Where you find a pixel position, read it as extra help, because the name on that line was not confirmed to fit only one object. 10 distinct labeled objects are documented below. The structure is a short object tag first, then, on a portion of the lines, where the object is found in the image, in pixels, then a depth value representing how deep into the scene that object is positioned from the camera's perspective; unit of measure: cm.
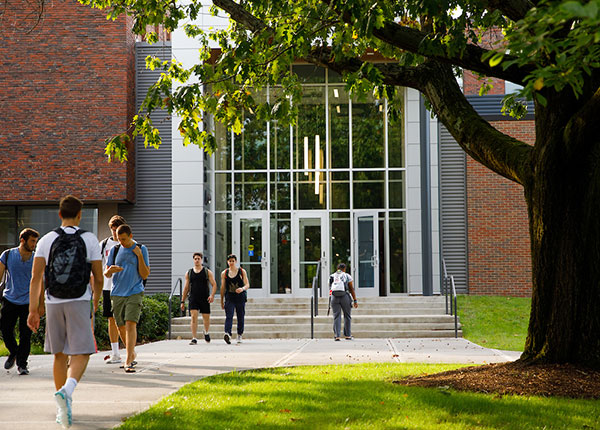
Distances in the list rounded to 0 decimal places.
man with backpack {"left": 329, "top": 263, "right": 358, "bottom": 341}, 1661
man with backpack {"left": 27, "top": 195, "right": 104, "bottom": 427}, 634
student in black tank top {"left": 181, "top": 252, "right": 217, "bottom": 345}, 1520
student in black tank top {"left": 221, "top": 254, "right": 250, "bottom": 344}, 1566
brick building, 2364
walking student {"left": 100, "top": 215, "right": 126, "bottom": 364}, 1053
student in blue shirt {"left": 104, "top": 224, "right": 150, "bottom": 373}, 995
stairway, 1892
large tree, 814
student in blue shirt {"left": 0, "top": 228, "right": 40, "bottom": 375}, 991
